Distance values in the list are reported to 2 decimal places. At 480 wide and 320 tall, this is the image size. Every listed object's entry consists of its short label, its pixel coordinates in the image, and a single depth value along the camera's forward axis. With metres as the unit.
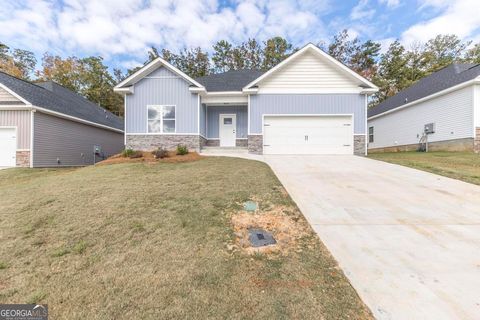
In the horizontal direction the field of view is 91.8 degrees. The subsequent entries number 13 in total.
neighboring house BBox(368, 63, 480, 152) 12.20
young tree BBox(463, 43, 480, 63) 25.00
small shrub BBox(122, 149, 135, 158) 10.80
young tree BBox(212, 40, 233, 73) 28.84
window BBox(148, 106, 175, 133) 12.70
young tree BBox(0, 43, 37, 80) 25.47
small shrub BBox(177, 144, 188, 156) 11.14
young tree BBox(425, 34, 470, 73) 26.12
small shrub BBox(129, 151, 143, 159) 10.72
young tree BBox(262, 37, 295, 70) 28.06
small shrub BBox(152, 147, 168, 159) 10.52
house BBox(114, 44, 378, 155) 12.26
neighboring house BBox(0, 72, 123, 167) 11.58
